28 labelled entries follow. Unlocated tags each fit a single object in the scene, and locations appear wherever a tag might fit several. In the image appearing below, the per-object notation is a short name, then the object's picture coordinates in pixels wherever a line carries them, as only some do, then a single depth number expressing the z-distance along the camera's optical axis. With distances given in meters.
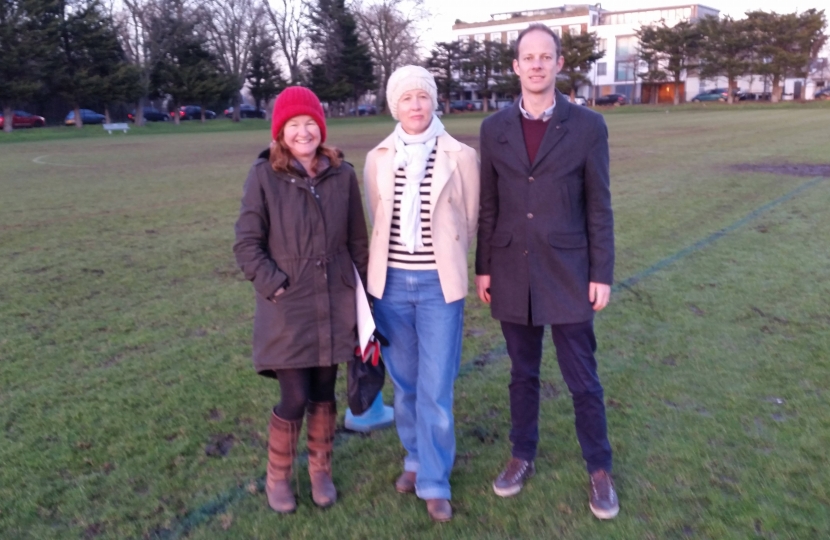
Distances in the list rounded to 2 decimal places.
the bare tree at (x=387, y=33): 60.53
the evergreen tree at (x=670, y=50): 65.44
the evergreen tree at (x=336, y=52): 57.25
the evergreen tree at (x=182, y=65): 47.59
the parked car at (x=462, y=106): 69.38
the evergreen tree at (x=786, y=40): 60.06
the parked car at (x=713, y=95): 67.47
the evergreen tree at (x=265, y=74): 54.94
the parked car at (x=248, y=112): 58.22
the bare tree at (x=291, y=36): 58.44
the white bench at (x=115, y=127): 39.53
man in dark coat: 2.77
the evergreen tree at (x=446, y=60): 67.38
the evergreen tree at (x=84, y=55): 40.69
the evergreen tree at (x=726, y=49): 61.91
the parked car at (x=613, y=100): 70.69
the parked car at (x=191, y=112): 52.94
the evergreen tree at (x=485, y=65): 67.75
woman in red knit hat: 2.82
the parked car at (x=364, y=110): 64.32
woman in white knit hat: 2.82
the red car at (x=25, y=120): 41.38
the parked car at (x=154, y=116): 51.41
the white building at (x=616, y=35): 80.88
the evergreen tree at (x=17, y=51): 37.44
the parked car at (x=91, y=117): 45.66
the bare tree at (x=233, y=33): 52.00
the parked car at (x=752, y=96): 67.62
